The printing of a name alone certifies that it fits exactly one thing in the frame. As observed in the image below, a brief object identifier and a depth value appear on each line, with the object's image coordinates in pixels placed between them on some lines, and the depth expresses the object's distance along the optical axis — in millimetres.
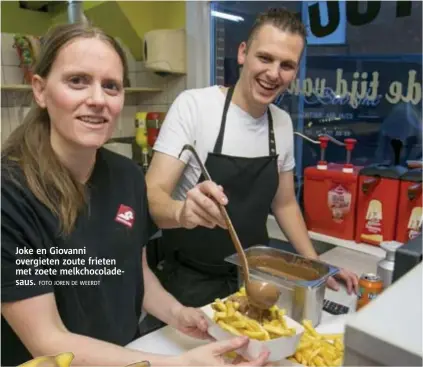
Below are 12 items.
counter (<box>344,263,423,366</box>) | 256
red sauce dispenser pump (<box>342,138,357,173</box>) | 1880
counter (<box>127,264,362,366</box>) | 933
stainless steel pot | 983
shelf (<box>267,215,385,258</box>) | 1692
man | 1347
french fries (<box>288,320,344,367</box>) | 857
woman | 800
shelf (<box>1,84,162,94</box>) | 2242
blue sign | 2031
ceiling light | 2432
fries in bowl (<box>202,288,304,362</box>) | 819
